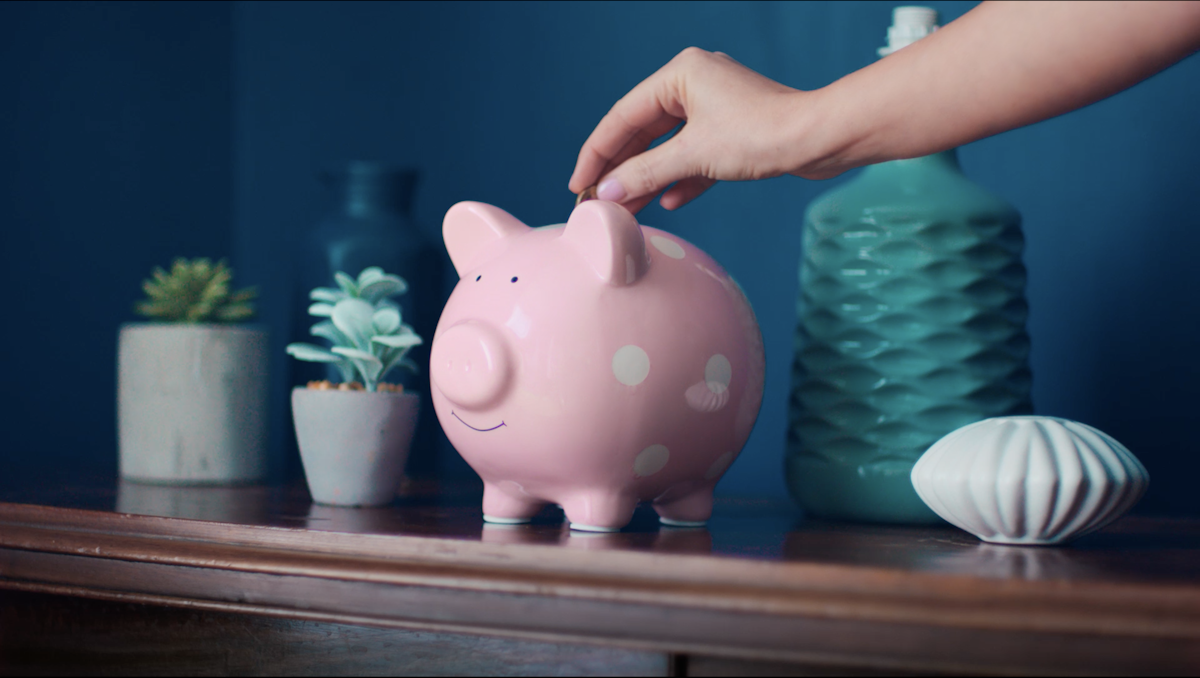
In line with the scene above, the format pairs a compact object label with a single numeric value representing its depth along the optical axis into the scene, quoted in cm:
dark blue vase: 110
